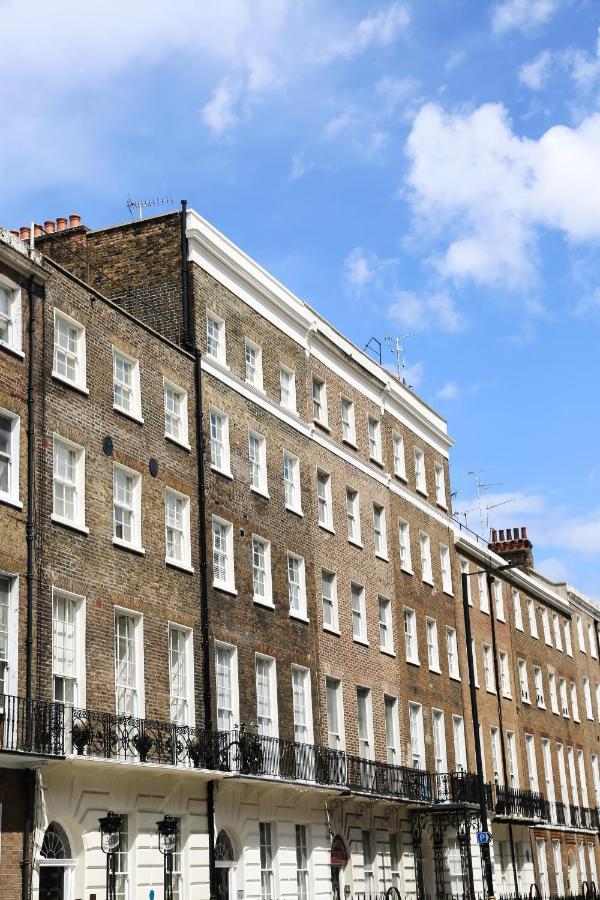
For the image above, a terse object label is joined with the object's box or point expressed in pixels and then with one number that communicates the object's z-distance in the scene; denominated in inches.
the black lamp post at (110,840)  922.7
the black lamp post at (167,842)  991.0
